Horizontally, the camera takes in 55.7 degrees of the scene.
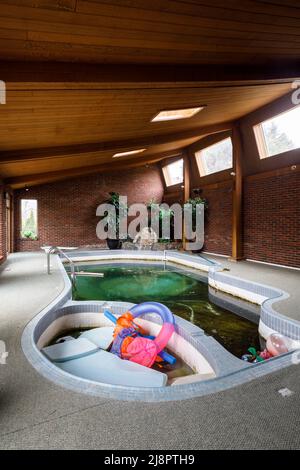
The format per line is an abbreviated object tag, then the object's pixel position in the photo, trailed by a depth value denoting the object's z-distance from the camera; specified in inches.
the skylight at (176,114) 205.6
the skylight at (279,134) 267.1
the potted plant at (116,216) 489.1
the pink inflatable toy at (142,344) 131.4
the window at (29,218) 457.4
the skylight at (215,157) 375.9
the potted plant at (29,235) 456.8
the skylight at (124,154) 350.9
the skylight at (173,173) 509.3
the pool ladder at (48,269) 243.6
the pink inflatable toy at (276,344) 123.9
